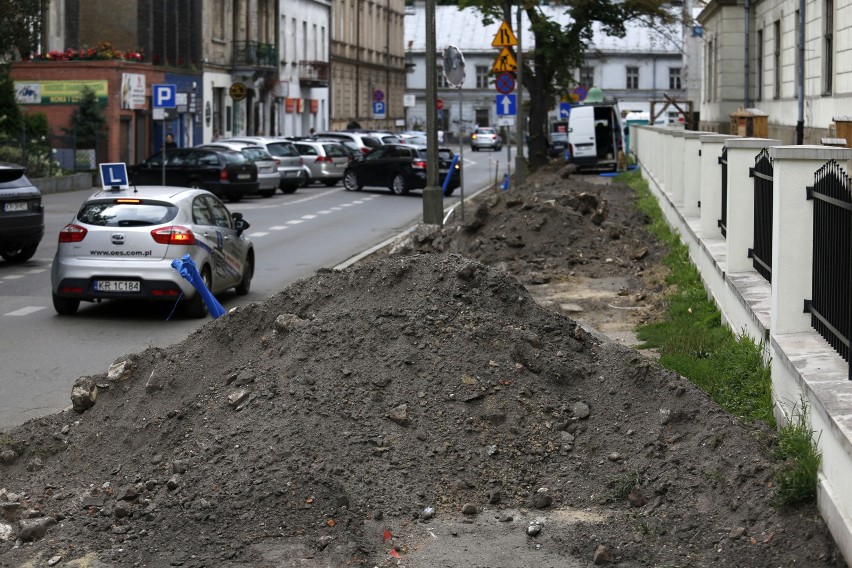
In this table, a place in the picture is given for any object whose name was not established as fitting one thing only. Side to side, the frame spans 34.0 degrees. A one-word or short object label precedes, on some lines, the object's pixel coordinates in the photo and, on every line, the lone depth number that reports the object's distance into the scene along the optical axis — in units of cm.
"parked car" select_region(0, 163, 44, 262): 2038
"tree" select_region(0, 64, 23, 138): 3953
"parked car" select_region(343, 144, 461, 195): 4200
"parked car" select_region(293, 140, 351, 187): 4697
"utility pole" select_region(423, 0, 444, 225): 2299
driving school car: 1492
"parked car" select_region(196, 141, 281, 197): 3909
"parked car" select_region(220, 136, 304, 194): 4241
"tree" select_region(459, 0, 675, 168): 4906
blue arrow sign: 3547
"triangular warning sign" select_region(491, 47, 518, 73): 2852
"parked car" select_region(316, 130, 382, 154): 5453
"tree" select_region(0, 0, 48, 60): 3769
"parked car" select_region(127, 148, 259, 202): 3688
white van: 5034
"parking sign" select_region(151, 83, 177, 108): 3706
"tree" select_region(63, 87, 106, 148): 4478
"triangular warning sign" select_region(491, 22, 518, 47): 2762
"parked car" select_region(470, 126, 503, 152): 9775
